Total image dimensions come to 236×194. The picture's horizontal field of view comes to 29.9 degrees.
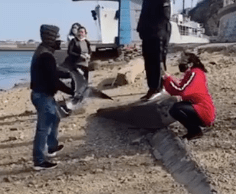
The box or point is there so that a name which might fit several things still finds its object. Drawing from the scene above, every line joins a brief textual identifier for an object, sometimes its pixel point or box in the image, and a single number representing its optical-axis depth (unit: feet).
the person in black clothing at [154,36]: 23.00
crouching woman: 18.85
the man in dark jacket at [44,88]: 18.43
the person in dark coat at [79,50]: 30.60
